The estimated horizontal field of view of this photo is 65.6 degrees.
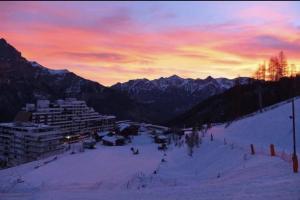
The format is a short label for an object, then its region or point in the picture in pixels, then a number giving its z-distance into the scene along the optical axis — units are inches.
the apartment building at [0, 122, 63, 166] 2296.1
